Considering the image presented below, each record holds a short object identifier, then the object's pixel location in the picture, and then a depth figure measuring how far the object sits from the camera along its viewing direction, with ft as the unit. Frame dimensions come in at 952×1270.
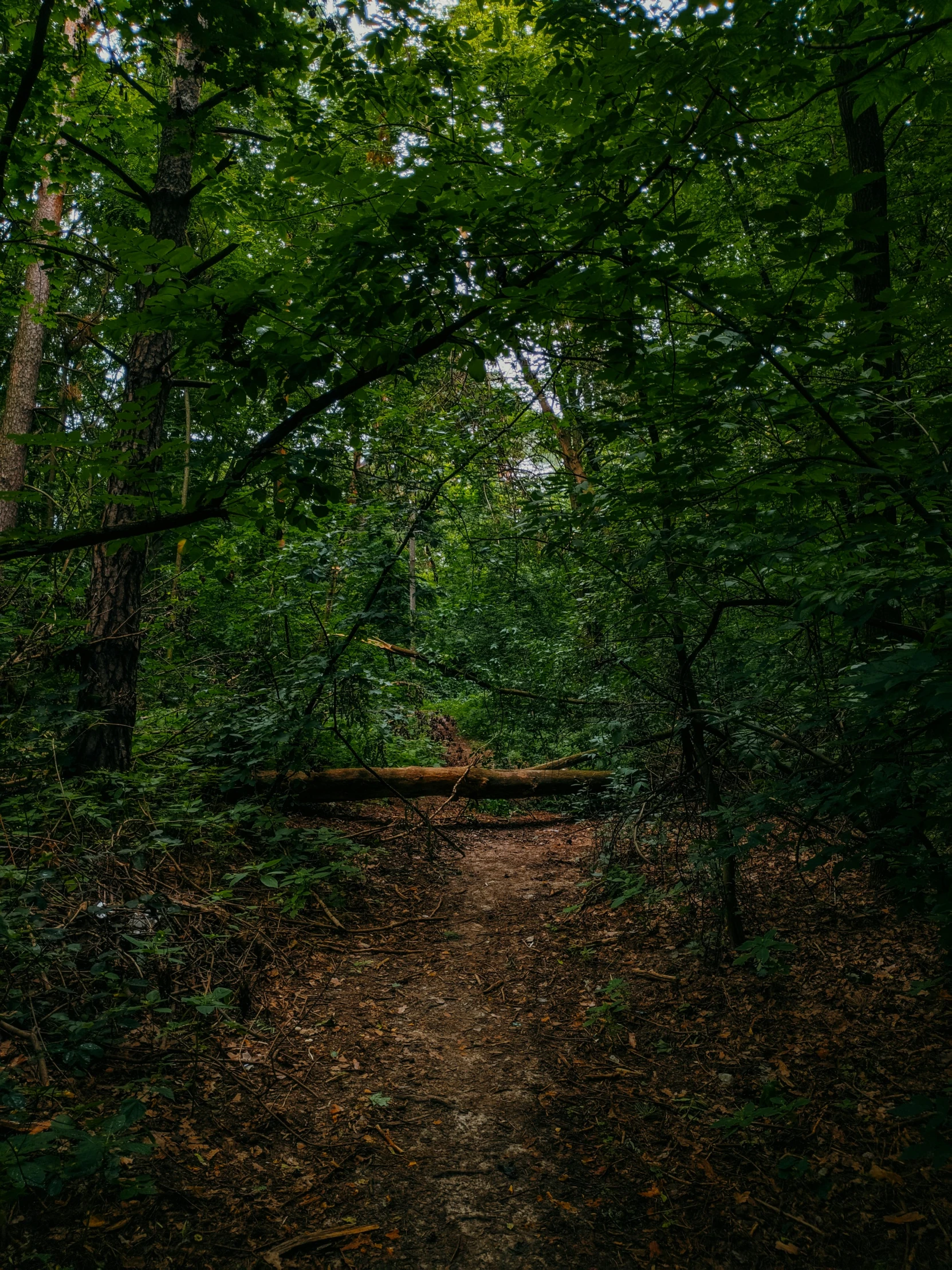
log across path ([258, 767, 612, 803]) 23.86
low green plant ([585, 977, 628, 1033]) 13.66
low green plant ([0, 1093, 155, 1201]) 7.54
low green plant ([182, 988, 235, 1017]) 11.24
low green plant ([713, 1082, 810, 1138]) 10.34
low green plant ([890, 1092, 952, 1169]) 6.70
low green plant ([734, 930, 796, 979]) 11.55
